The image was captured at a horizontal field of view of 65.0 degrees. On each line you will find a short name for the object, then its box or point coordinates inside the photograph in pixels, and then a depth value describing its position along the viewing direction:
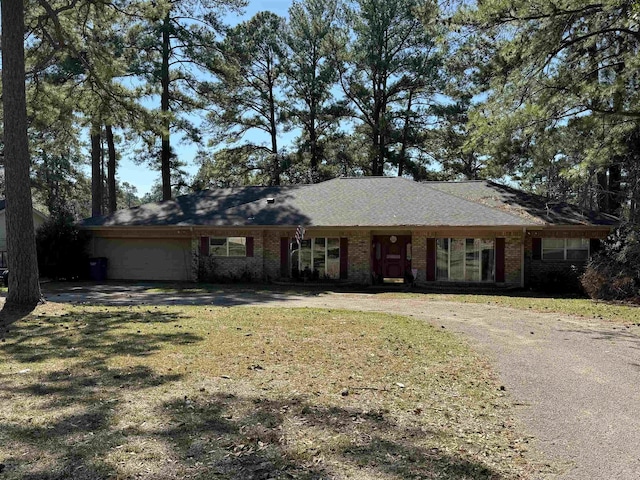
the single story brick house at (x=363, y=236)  18.53
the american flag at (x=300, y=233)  19.09
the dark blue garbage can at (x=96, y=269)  21.52
